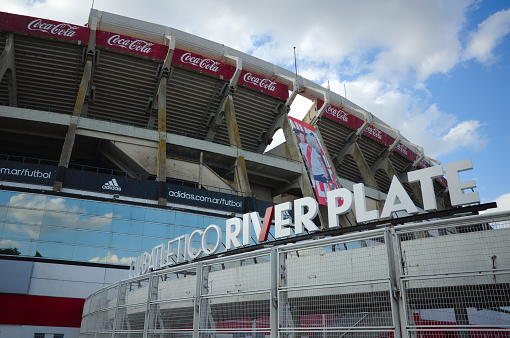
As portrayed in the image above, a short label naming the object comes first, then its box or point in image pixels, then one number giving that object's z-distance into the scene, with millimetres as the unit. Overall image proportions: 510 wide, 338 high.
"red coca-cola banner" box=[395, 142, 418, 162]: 50375
